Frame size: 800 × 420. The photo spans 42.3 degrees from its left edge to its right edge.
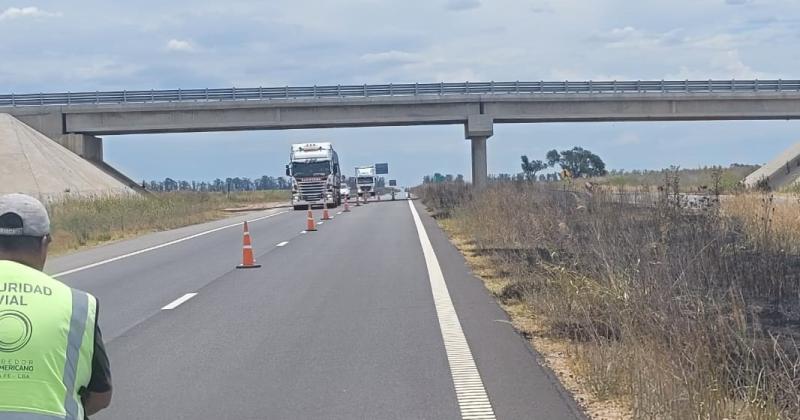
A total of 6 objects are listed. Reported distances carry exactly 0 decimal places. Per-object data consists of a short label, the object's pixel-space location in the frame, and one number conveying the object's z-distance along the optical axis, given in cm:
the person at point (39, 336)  371
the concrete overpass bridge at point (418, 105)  6419
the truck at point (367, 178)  9744
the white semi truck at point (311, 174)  6156
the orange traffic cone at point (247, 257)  2054
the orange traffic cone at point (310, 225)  3444
